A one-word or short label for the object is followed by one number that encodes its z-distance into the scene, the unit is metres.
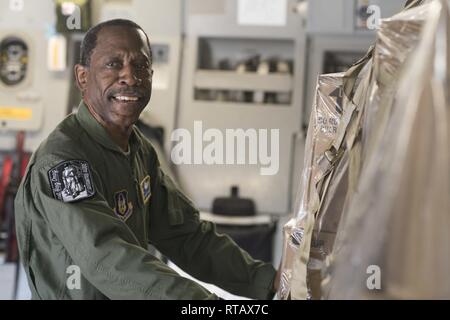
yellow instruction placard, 3.31
